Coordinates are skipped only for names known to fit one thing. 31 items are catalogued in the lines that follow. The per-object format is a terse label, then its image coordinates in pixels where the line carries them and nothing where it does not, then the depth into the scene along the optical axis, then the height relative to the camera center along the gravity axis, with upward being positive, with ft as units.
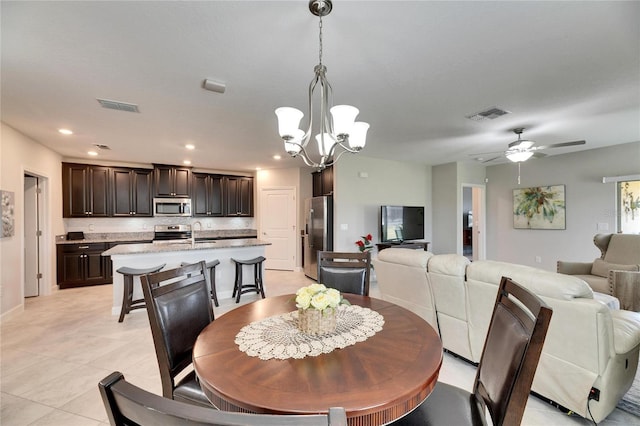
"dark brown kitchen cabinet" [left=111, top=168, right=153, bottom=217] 18.92 +1.39
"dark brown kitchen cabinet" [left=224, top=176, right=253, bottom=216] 22.65 +1.37
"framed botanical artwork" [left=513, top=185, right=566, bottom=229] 18.34 +0.16
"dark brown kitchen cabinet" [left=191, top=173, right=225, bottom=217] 21.38 +1.33
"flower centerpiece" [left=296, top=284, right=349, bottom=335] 4.15 -1.46
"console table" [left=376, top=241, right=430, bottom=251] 18.39 -2.28
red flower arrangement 16.90 -1.97
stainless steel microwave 19.98 +0.43
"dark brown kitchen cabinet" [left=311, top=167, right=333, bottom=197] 18.72 +2.09
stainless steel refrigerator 17.95 -1.20
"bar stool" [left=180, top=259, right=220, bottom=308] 13.28 -3.07
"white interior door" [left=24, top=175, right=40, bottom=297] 14.94 -1.36
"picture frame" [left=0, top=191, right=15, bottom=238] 11.37 +0.02
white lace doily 3.82 -1.90
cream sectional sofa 5.37 -2.60
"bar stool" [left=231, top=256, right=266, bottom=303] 14.29 -3.53
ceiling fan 12.44 +2.70
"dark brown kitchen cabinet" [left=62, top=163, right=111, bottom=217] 17.70 +1.45
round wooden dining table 2.83 -1.92
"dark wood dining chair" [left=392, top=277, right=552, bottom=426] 3.00 -1.98
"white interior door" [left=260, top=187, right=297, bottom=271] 22.43 -1.16
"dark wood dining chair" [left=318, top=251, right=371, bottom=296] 7.46 -1.65
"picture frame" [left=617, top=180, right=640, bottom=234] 15.46 +0.18
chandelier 5.38 +1.89
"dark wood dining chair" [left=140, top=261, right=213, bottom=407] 4.55 -1.94
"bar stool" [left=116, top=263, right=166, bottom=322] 11.59 -3.14
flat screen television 18.56 -0.85
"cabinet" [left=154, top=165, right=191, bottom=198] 20.02 +2.26
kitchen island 12.73 -2.21
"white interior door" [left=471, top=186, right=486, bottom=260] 22.49 -1.16
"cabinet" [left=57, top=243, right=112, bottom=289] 16.52 -3.15
